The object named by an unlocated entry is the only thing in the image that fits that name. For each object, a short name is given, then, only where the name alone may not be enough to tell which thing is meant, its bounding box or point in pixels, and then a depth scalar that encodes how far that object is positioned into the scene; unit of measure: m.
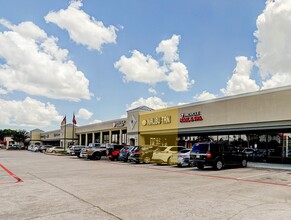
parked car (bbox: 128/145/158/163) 18.82
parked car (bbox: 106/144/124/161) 22.80
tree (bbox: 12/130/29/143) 77.81
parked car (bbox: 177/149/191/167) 15.89
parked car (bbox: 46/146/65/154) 41.03
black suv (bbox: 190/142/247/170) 13.80
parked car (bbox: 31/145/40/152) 50.73
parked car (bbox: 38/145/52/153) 48.63
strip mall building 15.90
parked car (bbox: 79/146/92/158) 24.53
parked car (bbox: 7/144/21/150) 67.76
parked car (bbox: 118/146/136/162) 21.04
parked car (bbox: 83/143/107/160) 23.84
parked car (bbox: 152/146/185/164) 16.96
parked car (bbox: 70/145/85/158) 29.44
